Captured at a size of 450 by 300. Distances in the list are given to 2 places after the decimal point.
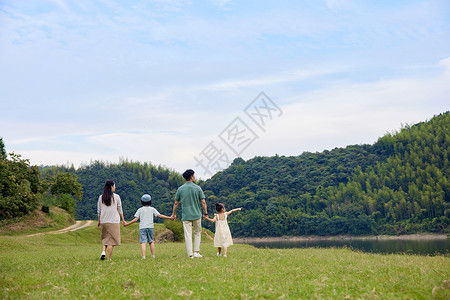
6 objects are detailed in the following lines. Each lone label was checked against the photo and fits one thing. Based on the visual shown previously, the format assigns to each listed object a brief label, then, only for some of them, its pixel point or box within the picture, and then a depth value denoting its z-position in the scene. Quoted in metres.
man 12.32
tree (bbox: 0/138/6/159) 51.60
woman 11.58
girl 13.05
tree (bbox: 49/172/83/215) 49.72
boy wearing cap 12.19
